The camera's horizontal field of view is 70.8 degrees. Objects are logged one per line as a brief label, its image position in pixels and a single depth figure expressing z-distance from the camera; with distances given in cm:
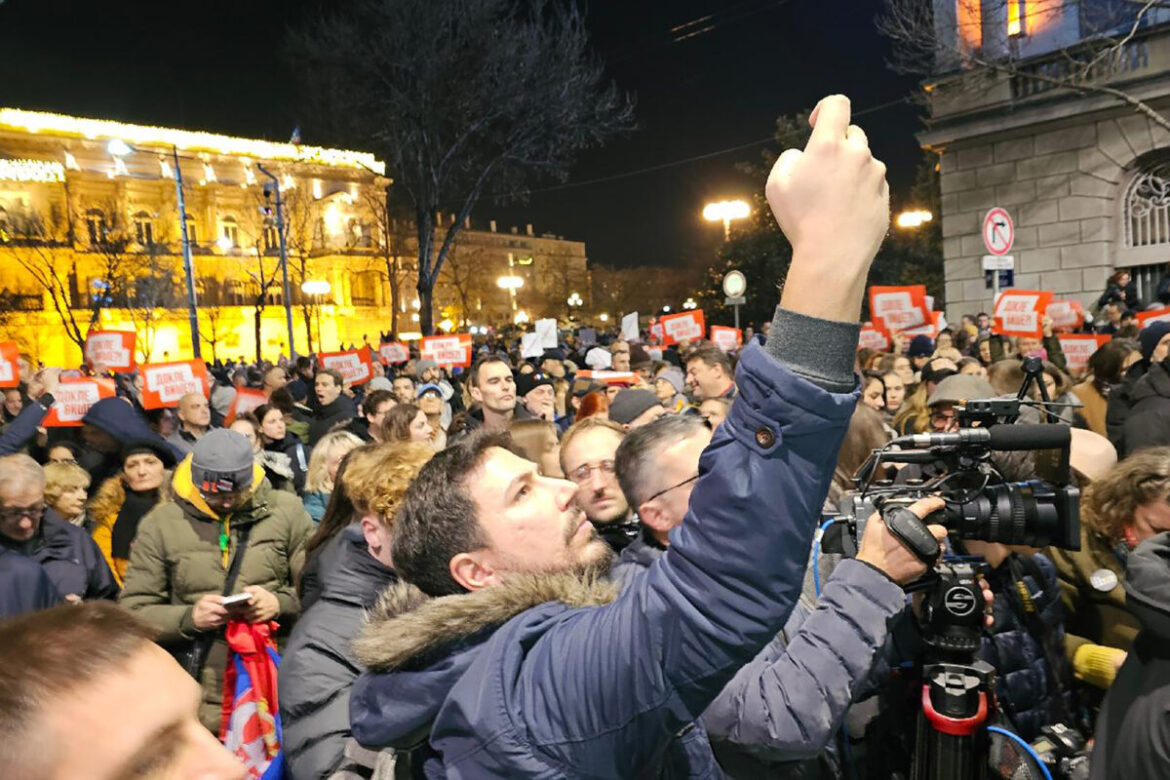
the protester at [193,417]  792
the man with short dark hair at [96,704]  99
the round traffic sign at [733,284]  1530
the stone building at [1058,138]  1639
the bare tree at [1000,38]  1616
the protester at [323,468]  551
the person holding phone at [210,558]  396
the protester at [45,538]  400
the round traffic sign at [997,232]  1033
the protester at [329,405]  946
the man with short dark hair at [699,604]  109
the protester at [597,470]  358
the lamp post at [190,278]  2405
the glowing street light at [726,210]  2222
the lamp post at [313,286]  4094
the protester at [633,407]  571
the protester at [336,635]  262
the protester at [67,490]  514
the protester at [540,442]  498
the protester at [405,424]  578
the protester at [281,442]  771
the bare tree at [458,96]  1973
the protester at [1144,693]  198
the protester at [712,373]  668
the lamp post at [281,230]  2958
